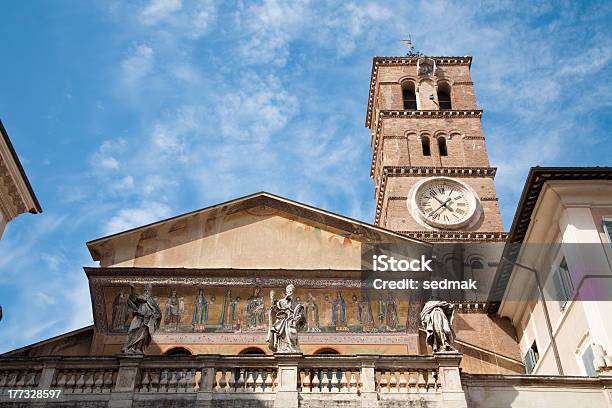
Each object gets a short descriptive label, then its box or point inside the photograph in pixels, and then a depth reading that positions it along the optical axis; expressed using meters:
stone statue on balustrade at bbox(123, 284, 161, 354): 14.48
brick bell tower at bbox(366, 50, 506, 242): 31.81
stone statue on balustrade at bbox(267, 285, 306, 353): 14.40
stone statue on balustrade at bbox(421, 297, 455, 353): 14.36
